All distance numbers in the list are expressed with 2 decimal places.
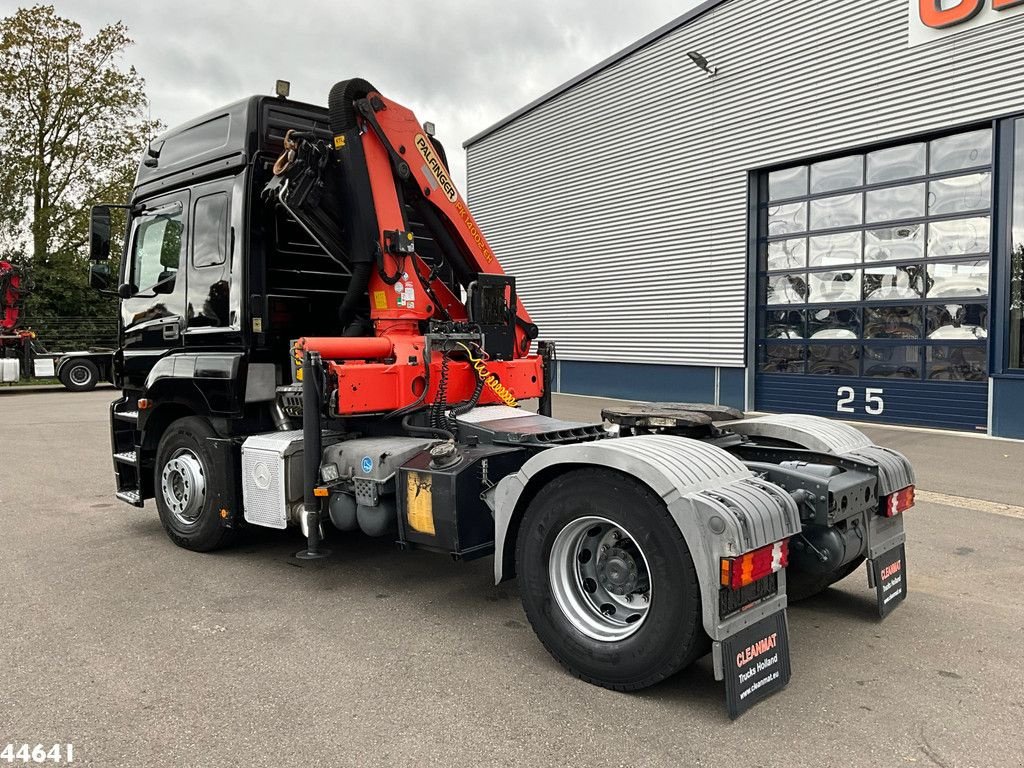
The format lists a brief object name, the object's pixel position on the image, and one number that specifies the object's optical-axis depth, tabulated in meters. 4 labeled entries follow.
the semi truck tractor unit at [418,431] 3.29
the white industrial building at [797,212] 11.77
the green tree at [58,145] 27.86
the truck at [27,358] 22.02
